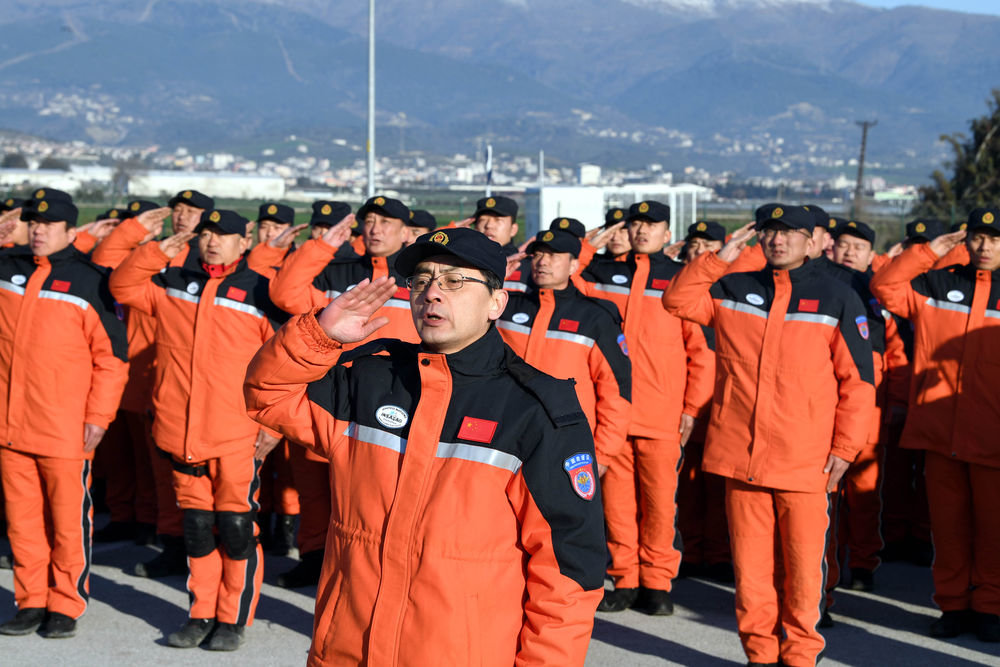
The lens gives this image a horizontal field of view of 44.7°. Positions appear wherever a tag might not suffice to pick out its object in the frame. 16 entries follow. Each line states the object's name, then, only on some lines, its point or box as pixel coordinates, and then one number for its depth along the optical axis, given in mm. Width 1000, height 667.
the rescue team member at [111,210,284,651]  6160
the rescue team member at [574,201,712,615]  7039
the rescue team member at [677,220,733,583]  7812
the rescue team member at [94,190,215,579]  7086
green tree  31766
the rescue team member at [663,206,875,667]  5684
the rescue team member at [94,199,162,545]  8383
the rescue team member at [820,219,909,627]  7523
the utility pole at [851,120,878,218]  30736
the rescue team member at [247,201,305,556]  8172
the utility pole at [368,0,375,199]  23875
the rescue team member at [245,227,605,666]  3121
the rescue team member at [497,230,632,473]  6297
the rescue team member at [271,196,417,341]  6434
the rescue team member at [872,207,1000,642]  6344
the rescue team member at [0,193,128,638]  6172
